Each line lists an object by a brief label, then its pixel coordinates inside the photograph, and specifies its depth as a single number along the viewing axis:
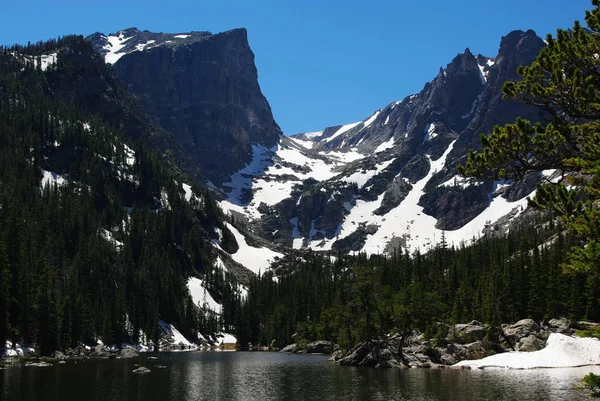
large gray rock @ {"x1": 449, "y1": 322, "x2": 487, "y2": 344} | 93.19
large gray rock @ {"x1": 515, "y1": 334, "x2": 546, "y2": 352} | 83.19
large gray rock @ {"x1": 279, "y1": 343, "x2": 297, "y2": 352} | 144.32
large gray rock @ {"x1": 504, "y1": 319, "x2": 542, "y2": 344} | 89.50
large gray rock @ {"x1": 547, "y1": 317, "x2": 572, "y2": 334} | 93.28
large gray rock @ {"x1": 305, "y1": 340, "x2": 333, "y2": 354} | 137.14
